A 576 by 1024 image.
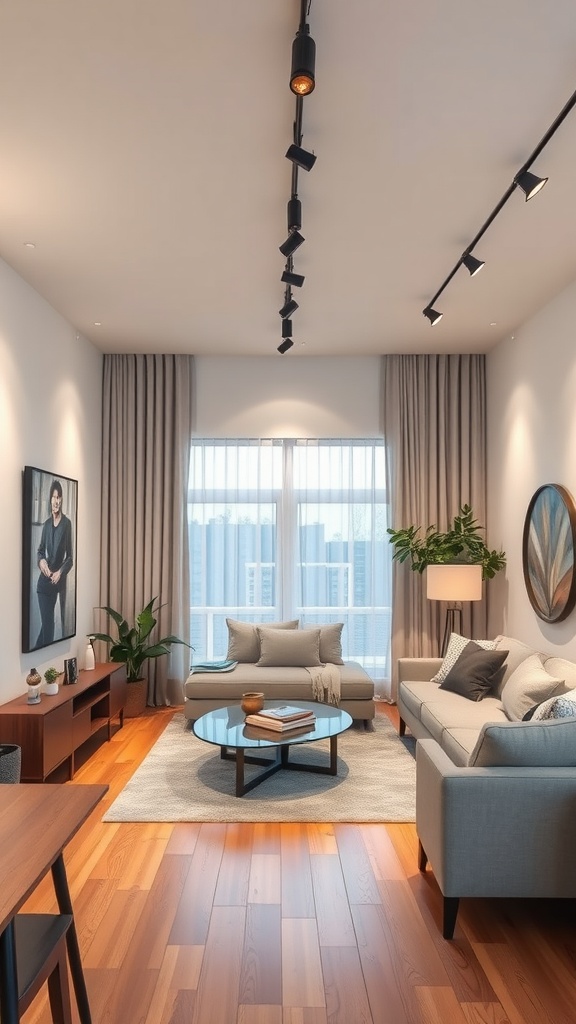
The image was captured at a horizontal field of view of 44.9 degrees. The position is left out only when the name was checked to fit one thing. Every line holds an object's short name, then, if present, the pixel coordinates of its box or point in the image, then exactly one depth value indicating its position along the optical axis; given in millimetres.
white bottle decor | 5180
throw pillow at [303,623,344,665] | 5719
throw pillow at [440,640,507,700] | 4375
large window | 6238
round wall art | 4254
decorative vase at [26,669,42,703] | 4012
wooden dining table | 1347
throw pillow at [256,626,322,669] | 5527
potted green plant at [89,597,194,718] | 5672
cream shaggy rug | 3629
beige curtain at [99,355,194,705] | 6102
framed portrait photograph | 4336
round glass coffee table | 3844
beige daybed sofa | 5125
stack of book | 3934
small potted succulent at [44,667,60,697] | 4289
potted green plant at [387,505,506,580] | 5586
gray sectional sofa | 2473
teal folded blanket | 5410
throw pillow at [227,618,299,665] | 5727
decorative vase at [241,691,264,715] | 4188
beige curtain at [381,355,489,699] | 6113
